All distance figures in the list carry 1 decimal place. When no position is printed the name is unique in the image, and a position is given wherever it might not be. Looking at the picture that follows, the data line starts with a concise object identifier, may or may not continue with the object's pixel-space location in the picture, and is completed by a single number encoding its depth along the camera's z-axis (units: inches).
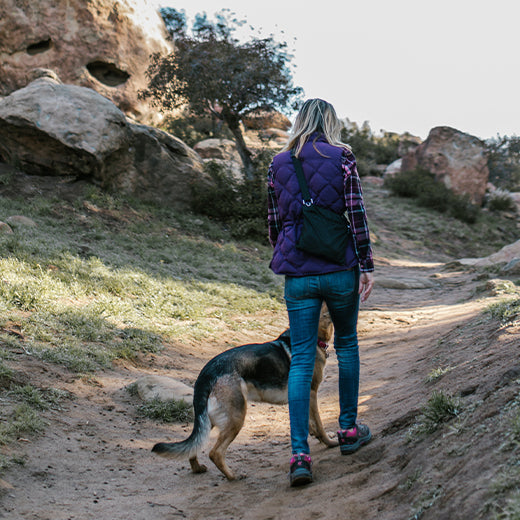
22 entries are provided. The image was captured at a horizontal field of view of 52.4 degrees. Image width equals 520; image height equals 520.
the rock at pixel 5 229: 329.1
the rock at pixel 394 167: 1171.7
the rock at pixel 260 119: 619.1
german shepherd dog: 126.7
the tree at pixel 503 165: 1153.4
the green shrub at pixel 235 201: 546.3
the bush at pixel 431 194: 919.7
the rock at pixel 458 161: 999.0
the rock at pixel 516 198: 1028.2
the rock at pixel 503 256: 539.9
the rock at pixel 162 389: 192.7
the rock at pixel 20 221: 366.9
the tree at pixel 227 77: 568.1
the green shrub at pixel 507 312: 191.0
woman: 116.6
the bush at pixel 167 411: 186.5
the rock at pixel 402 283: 469.4
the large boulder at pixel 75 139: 462.3
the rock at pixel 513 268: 442.0
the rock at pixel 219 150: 734.5
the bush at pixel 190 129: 815.1
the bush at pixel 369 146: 1213.7
